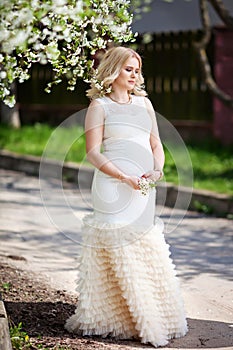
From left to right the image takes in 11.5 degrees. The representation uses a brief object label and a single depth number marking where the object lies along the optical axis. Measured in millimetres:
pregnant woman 6791
